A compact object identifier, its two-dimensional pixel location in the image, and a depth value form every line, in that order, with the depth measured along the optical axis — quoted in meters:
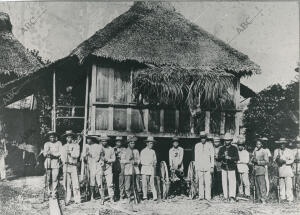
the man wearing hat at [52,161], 9.28
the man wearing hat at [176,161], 10.29
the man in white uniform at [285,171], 9.92
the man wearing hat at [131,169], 9.69
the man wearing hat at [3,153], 12.25
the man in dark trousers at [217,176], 10.77
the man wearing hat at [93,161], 9.59
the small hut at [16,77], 13.70
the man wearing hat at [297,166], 10.21
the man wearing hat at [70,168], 9.33
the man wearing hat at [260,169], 9.81
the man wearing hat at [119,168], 9.82
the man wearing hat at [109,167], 9.52
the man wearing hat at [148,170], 9.88
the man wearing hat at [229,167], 9.90
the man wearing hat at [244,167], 10.14
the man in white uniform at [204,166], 9.99
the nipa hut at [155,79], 10.91
